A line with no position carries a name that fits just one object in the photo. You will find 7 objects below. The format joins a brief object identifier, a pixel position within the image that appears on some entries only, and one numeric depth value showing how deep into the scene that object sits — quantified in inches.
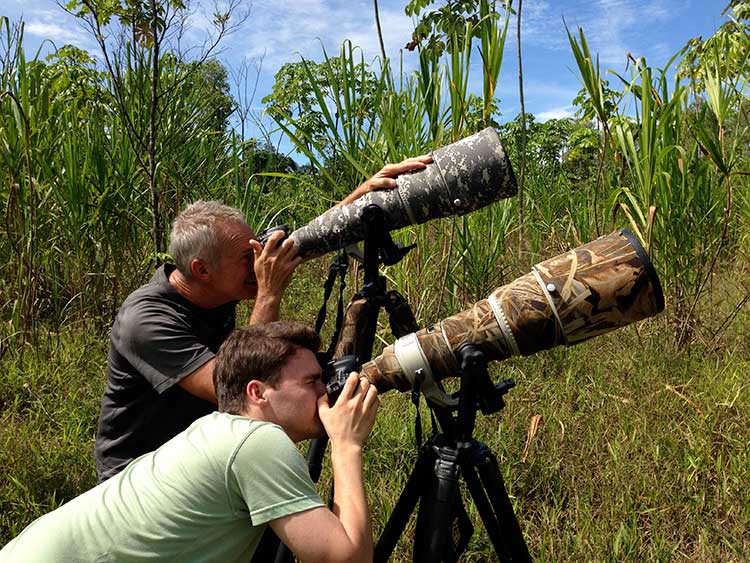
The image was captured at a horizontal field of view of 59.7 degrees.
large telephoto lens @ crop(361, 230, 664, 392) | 54.9
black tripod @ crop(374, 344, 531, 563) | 56.0
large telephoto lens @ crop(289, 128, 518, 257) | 68.2
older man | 72.4
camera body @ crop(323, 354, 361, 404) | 56.2
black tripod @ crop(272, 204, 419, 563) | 69.5
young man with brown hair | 47.4
